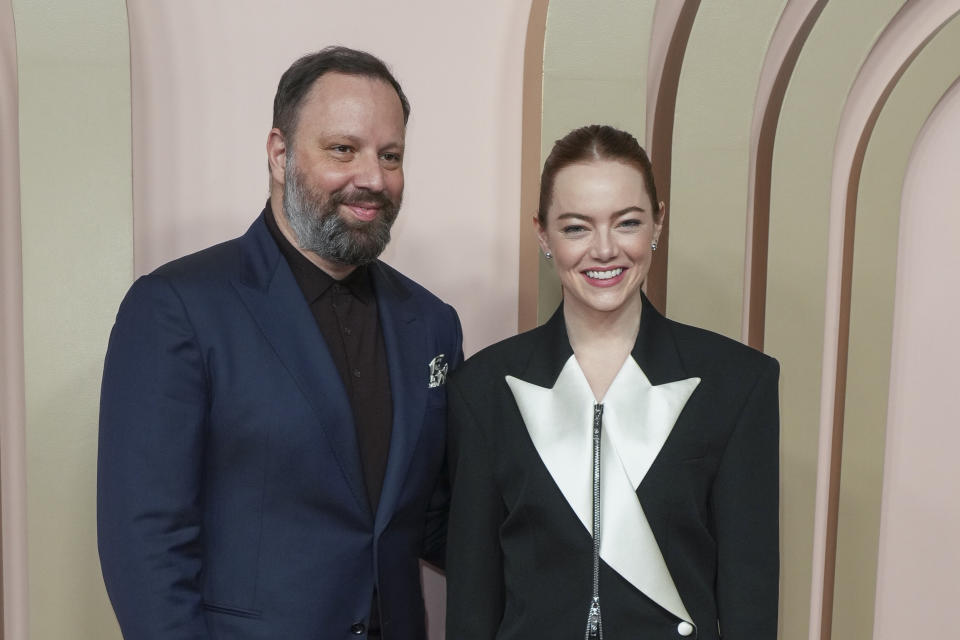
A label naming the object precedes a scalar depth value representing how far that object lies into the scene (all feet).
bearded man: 5.43
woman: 5.69
